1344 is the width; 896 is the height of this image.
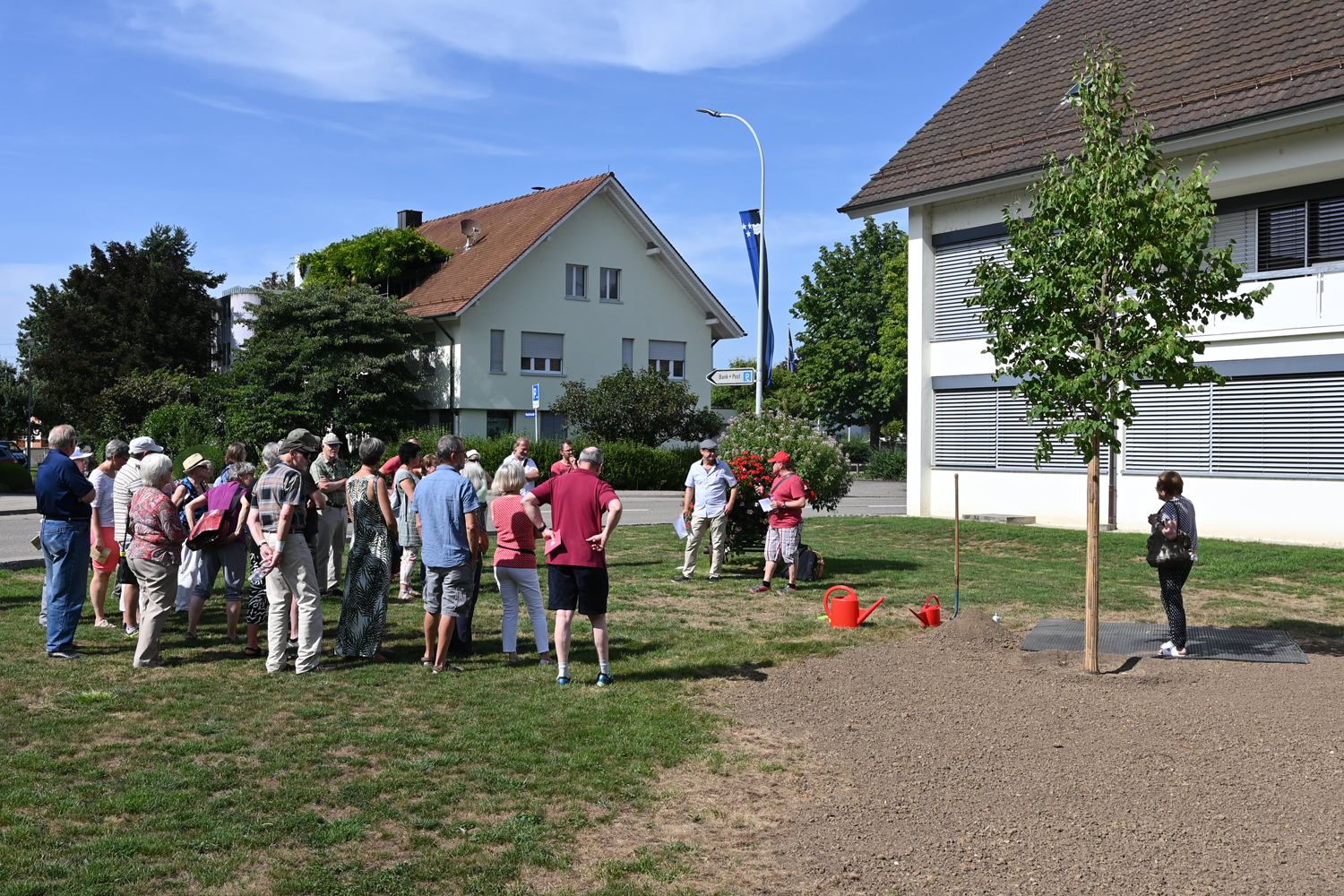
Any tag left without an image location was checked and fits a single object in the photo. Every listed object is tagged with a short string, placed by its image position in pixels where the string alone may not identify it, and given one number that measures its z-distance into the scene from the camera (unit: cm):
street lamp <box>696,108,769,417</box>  2328
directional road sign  2139
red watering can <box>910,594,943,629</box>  1105
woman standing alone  929
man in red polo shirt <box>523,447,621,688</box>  821
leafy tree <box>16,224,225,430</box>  5297
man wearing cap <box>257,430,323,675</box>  840
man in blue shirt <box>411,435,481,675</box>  871
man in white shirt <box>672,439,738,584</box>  1380
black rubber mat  958
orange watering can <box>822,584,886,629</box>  1089
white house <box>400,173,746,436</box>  4122
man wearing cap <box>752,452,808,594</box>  1301
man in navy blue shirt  903
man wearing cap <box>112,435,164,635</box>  1015
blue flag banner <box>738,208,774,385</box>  2508
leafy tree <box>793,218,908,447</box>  6144
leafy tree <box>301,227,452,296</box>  4472
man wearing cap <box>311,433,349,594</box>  1152
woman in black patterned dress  906
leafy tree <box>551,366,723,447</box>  3846
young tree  848
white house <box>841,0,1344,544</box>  1820
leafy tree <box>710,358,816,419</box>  6269
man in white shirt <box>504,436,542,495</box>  1255
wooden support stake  882
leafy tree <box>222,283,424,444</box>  3847
